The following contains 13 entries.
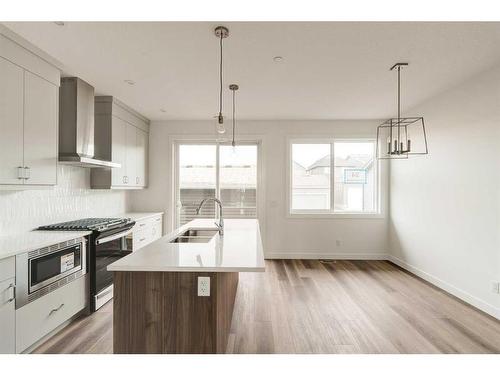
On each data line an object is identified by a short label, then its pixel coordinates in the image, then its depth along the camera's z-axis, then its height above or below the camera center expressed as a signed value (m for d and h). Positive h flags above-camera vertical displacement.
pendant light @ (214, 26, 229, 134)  2.15 +1.26
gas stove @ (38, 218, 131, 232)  2.88 -0.38
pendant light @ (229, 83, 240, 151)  3.33 +1.27
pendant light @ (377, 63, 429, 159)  4.14 +0.90
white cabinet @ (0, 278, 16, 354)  1.90 -0.90
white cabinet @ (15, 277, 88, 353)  2.07 -1.03
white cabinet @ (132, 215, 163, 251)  3.93 -0.63
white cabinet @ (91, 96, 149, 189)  3.83 +0.70
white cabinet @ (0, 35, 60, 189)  2.20 +0.64
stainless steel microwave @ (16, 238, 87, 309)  2.07 -0.66
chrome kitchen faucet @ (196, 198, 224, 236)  2.57 -0.34
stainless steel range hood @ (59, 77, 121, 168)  3.11 +0.80
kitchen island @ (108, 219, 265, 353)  1.69 -0.73
